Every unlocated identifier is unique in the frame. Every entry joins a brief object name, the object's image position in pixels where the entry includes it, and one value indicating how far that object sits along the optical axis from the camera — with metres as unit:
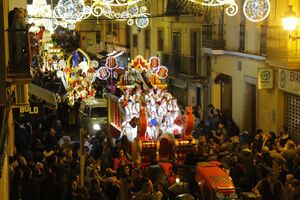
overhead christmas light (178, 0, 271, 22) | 16.41
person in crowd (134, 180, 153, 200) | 12.56
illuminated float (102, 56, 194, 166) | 17.94
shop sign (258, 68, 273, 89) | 21.45
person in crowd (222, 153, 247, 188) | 14.72
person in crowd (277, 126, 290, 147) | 18.02
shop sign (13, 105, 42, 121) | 18.22
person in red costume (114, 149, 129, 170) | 16.59
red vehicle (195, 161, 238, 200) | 12.96
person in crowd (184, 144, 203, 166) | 15.15
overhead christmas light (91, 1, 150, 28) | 26.24
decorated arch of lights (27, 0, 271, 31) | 16.48
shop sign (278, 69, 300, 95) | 19.86
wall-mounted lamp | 16.70
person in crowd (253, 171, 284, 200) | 12.97
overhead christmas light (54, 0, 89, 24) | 19.25
